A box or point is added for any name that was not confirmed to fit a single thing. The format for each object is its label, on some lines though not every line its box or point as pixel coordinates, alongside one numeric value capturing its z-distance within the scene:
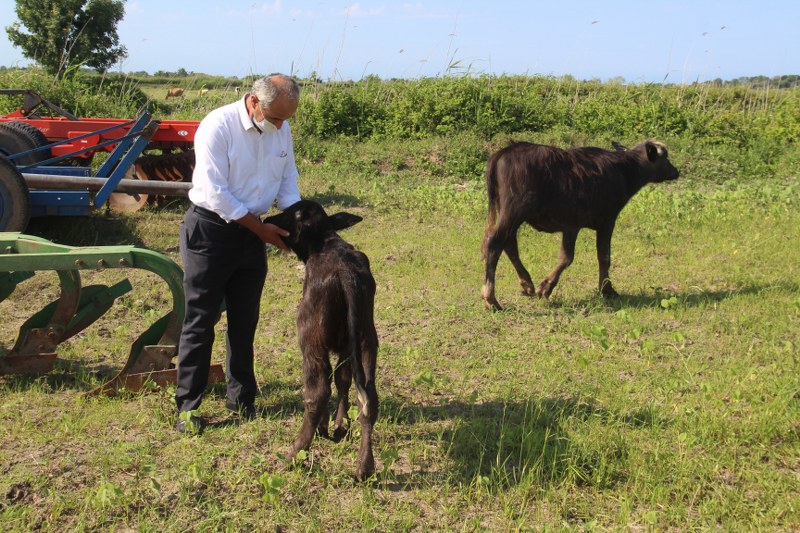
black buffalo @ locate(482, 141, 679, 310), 7.11
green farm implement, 4.62
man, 4.25
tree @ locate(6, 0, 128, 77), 28.50
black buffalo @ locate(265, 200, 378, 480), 4.01
